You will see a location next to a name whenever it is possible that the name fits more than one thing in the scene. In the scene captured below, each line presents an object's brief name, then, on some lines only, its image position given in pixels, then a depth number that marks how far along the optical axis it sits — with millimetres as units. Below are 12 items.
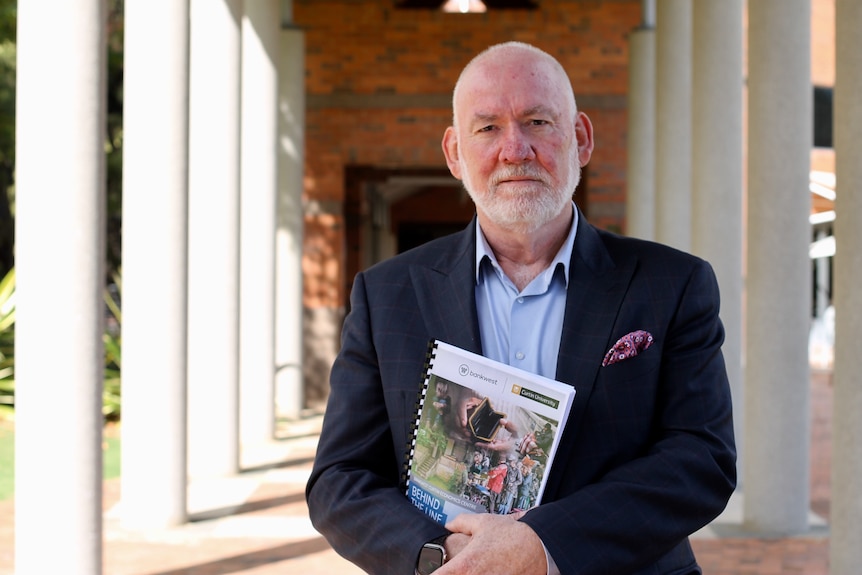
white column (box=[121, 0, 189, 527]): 7383
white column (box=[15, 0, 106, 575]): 5266
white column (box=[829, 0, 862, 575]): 5289
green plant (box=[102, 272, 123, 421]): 12133
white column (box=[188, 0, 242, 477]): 9445
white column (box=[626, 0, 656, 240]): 13633
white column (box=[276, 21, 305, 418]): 13477
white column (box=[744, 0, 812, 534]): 7363
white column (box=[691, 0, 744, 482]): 8297
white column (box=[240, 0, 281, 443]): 11500
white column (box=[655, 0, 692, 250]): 10656
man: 2035
